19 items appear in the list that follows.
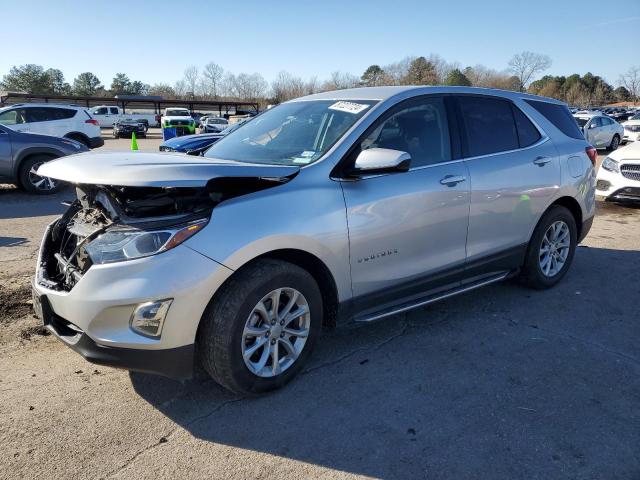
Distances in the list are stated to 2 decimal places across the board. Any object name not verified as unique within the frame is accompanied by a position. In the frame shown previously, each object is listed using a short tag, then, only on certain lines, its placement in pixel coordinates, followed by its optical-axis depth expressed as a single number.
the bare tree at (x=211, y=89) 111.16
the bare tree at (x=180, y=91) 106.00
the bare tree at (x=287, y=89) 89.74
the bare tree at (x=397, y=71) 85.74
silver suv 2.68
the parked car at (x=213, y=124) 31.87
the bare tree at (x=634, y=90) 94.38
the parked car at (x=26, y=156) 9.96
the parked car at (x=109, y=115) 44.25
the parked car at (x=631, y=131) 22.34
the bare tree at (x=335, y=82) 75.12
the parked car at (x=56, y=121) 15.30
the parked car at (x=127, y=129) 36.94
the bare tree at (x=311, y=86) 90.12
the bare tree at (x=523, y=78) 92.90
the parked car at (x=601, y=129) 20.31
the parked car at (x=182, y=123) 33.86
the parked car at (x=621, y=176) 9.05
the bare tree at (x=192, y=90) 107.88
